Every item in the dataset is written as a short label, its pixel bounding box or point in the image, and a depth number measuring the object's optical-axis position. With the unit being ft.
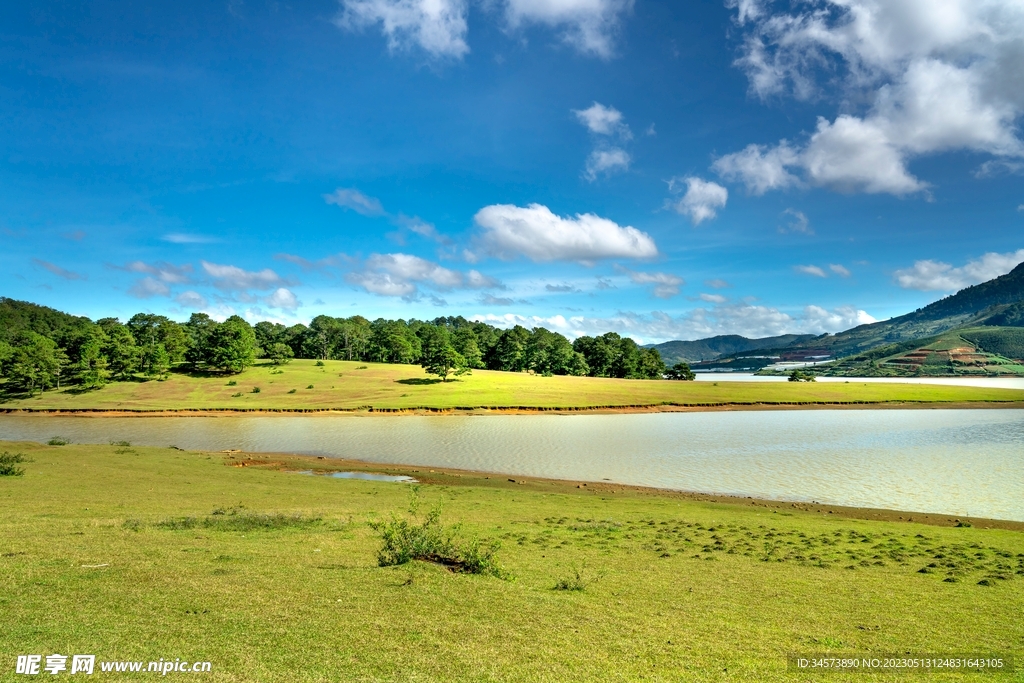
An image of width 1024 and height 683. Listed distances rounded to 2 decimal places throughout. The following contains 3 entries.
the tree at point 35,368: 276.49
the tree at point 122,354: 314.96
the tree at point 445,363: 335.67
